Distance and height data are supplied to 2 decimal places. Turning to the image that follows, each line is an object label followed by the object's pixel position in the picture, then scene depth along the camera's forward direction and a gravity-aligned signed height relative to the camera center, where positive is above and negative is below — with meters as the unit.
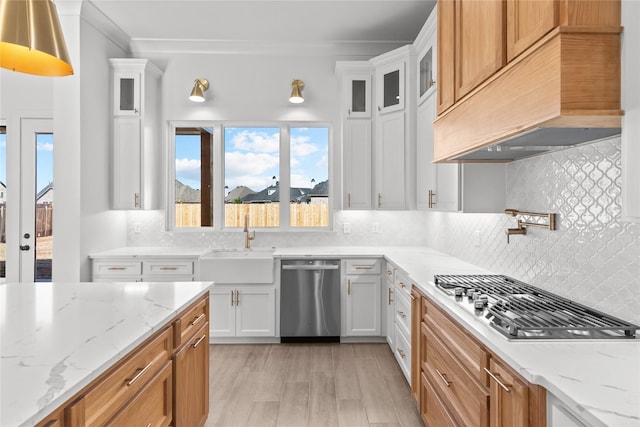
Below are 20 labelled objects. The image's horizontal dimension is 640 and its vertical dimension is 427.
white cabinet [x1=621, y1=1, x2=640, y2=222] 0.95 +0.26
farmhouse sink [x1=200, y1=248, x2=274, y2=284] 3.58 -0.55
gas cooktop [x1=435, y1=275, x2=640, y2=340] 1.28 -0.40
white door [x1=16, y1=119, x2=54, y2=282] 3.82 +0.05
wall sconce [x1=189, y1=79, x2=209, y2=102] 3.91 +1.23
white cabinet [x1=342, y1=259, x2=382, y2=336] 3.62 -0.82
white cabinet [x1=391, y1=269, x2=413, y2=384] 2.64 -0.82
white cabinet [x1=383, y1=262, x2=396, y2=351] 3.26 -0.85
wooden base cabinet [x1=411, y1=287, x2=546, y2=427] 1.13 -0.65
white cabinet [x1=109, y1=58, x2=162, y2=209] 3.80 +0.78
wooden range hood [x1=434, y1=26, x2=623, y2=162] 1.04 +0.36
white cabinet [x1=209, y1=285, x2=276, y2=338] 3.61 -0.98
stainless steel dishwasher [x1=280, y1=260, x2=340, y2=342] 3.60 -0.83
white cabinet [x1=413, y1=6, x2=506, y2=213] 2.36 +0.26
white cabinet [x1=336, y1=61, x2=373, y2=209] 3.82 +0.72
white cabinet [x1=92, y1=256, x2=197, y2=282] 3.54 -0.56
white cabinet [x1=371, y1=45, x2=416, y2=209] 3.53 +0.77
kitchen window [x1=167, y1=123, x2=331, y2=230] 4.22 +0.39
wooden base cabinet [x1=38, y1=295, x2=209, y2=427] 1.06 -0.63
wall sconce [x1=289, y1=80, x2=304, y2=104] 3.95 +1.24
